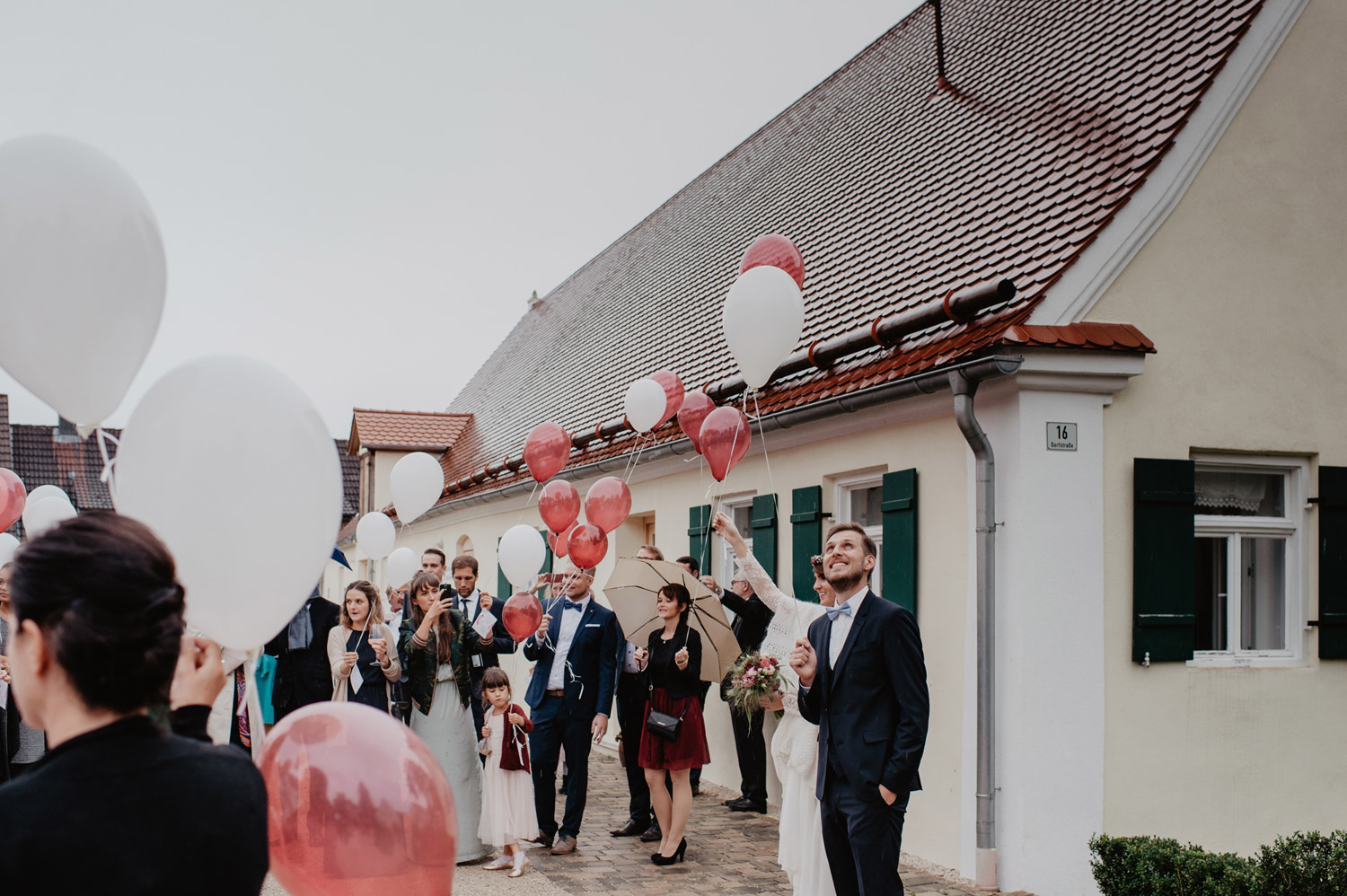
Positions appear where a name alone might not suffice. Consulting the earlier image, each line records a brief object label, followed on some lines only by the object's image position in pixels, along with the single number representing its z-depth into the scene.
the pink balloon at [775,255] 7.26
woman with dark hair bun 1.79
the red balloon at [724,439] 7.84
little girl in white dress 7.90
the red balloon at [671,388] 9.77
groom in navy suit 5.13
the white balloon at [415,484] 9.45
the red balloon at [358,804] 2.54
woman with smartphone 8.01
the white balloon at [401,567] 12.51
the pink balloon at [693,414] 9.02
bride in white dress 6.14
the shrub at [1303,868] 5.80
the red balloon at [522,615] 8.52
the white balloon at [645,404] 9.27
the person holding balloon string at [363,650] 7.84
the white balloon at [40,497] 10.20
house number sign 7.30
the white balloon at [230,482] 3.00
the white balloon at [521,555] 10.09
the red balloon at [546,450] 10.12
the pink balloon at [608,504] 9.41
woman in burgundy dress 7.93
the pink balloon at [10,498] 8.64
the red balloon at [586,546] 9.10
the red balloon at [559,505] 9.84
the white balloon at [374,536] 11.12
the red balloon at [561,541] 10.27
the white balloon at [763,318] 6.82
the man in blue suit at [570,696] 8.42
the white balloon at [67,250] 3.42
